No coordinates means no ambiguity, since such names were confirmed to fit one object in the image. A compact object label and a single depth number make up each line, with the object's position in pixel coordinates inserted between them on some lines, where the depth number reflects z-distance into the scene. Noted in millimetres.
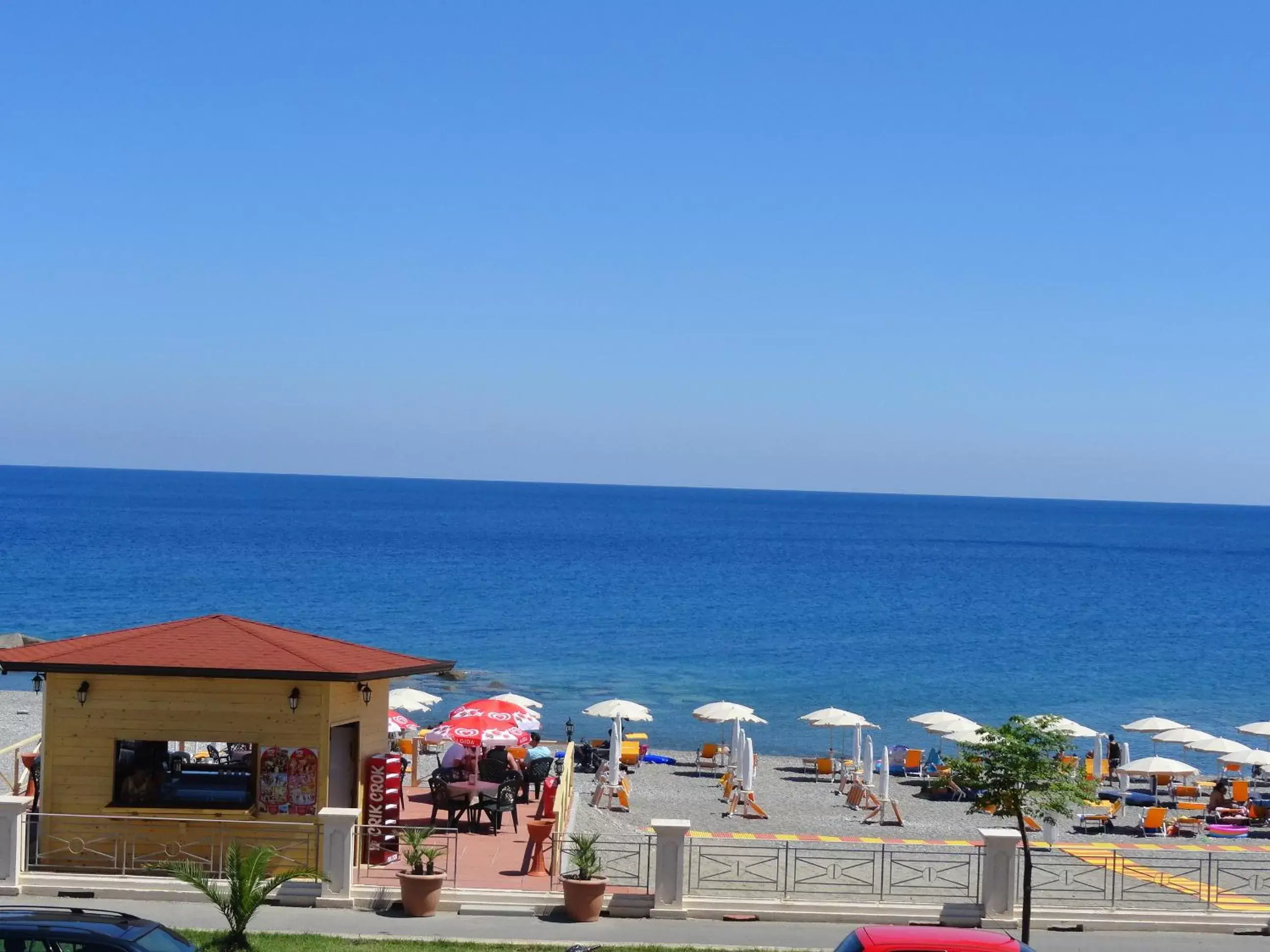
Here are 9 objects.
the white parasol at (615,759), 29172
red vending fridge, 18375
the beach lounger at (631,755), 34406
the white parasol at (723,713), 35312
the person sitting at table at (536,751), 27984
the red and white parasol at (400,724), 26609
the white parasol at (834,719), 35188
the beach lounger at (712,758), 35250
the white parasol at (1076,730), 31338
